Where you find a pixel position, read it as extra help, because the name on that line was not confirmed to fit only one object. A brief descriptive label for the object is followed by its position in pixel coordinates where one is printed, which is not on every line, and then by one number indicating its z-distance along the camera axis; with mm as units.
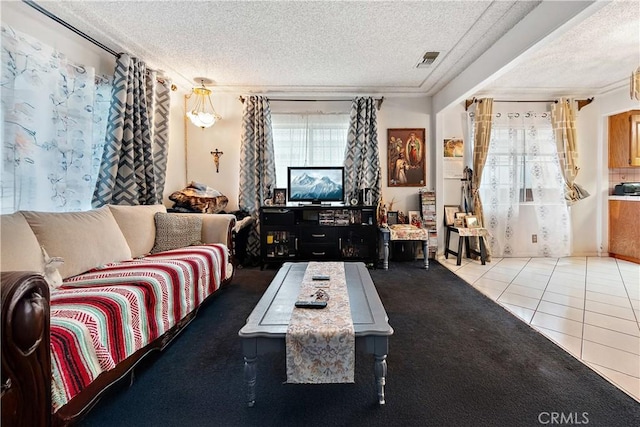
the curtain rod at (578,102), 4277
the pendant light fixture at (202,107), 3686
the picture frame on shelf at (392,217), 4246
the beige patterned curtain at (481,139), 4180
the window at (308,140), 4258
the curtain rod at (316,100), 4210
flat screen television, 4066
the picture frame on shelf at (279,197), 4012
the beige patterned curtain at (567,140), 4223
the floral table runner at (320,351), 1297
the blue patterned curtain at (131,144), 2752
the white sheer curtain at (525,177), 4309
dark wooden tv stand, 3826
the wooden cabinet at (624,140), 4125
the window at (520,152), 4309
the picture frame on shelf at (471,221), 4094
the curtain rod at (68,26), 2138
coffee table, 1307
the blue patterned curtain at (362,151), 4121
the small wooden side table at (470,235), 3936
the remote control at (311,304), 1540
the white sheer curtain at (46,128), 1990
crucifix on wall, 4207
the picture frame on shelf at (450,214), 4320
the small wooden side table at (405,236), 3775
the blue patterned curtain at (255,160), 4070
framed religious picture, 4305
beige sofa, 981
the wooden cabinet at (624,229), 4023
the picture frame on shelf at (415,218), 4195
